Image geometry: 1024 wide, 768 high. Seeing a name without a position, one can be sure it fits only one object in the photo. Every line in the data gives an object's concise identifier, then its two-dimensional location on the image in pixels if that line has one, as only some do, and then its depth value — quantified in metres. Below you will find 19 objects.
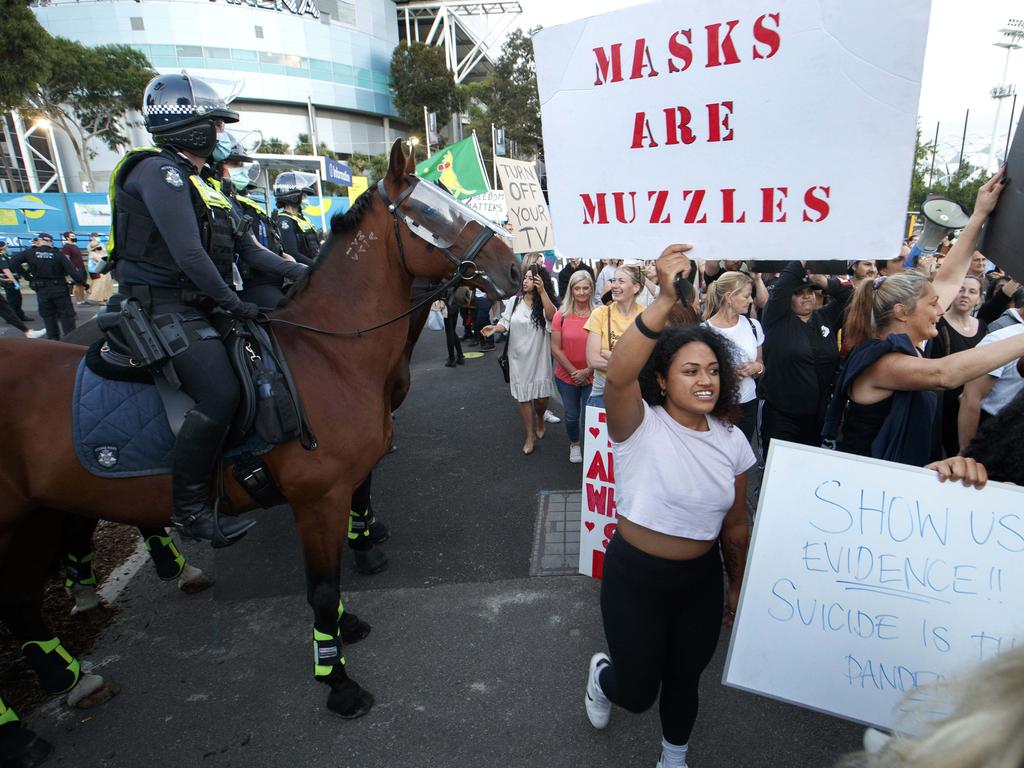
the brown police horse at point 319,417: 2.77
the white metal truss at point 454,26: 69.69
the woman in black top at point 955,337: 4.16
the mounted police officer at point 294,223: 7.21
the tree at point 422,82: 58.09
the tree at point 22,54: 22.94
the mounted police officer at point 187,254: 2.65
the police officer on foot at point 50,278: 12.62
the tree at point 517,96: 45.03
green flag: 9.23
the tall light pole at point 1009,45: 37.56
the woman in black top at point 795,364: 4.26
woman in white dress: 6.25
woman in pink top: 5.39
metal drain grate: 4.13
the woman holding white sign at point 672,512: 2.09
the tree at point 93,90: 33.28
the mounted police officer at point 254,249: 3.74
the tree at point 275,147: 48.78
